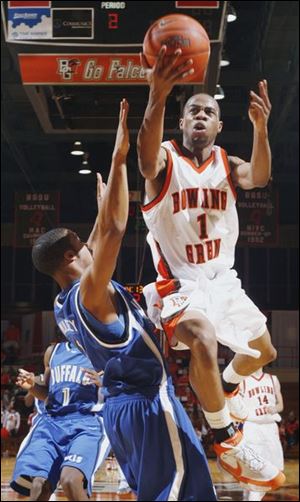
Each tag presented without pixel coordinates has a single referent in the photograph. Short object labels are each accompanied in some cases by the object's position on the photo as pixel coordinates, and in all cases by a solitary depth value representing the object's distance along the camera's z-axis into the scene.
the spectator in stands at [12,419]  10.85
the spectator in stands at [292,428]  18.47
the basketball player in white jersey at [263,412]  6.92
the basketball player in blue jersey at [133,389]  4.13
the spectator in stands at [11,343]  13.72
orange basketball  3.83
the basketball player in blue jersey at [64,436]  6.24
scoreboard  6.12
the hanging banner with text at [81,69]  5.57
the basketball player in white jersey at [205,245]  4.32
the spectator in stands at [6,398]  11.97
